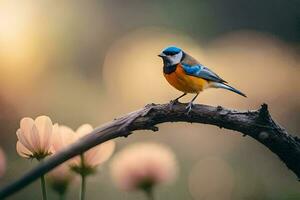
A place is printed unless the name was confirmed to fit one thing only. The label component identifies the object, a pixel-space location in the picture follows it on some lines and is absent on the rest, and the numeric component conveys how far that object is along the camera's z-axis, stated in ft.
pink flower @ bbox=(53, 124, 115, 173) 11.07
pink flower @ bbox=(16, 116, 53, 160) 11.05
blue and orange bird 11.95
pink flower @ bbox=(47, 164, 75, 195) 11.14
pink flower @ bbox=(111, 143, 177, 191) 11.21
